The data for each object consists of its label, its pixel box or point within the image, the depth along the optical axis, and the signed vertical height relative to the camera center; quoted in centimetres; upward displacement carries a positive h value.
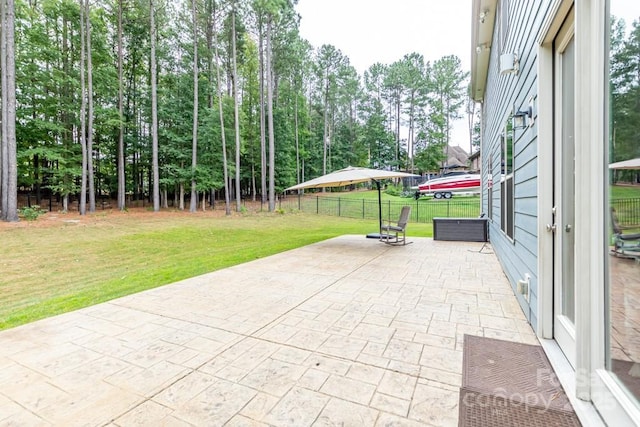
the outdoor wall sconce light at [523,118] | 280 +87
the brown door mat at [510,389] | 162 -109
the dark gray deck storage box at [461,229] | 789 -54
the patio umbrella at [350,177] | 736 +77
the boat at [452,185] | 2003 +153
